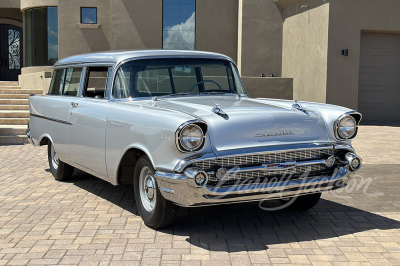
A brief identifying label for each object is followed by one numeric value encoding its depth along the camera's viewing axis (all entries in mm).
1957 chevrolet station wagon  3936
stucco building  13602
